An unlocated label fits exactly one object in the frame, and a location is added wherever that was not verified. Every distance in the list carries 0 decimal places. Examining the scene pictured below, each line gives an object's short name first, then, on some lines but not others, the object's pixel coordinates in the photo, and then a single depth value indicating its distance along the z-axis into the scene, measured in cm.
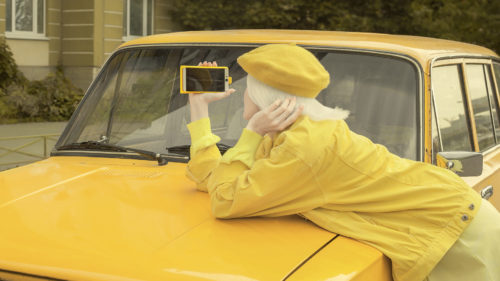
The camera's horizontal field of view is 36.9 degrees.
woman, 262
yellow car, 237
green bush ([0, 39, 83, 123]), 1869
